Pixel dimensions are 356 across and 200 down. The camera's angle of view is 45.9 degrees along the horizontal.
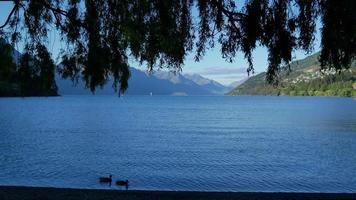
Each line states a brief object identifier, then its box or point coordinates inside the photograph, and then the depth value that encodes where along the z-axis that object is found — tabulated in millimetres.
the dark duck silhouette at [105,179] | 26148
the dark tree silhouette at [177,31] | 5371
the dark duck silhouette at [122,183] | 24889
